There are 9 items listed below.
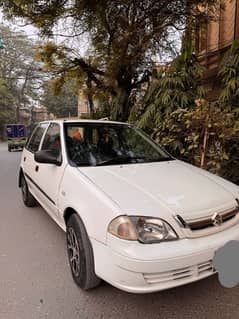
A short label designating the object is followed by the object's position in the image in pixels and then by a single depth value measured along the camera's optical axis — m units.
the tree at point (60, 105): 35.81
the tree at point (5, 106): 26.27
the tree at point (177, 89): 5.10
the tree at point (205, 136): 3.88
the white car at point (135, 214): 1.72
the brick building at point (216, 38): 6.31
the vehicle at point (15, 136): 16.88
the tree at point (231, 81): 4.54
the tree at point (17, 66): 29.25
